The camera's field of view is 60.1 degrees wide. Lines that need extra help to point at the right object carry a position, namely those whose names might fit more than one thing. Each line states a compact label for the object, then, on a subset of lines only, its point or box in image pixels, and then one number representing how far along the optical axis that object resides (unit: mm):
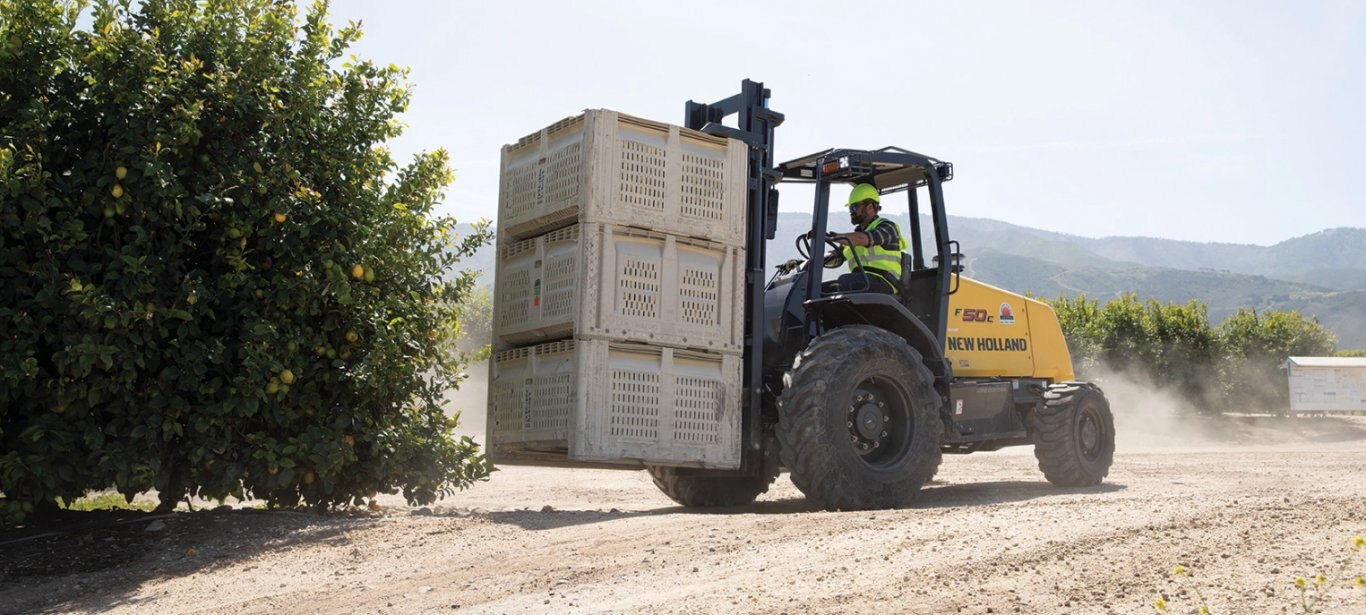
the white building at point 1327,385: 34812
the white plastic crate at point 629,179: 8359
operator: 10211
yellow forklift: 8930
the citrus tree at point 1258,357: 38688
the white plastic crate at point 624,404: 8219
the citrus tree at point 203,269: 7402
